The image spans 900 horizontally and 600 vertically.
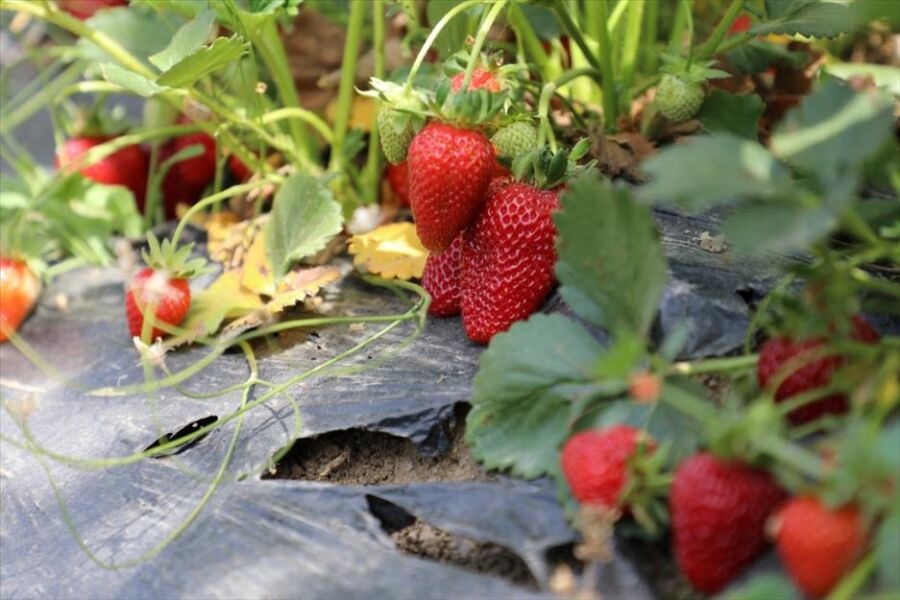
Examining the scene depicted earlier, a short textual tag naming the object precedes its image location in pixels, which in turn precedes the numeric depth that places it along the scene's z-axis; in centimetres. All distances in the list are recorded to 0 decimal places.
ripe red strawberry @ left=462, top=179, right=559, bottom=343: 53
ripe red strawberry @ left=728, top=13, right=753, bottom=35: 70
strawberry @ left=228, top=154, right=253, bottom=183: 73
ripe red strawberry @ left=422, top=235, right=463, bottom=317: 57
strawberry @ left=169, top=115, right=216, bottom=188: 75
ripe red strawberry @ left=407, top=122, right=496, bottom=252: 53
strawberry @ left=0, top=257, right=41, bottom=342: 65
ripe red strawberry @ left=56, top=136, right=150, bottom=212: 73
